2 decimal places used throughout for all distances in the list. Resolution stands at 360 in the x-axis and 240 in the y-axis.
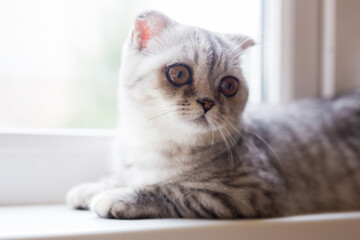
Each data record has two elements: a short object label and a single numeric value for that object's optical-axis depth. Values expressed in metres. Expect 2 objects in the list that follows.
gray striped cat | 0.34
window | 0.39
